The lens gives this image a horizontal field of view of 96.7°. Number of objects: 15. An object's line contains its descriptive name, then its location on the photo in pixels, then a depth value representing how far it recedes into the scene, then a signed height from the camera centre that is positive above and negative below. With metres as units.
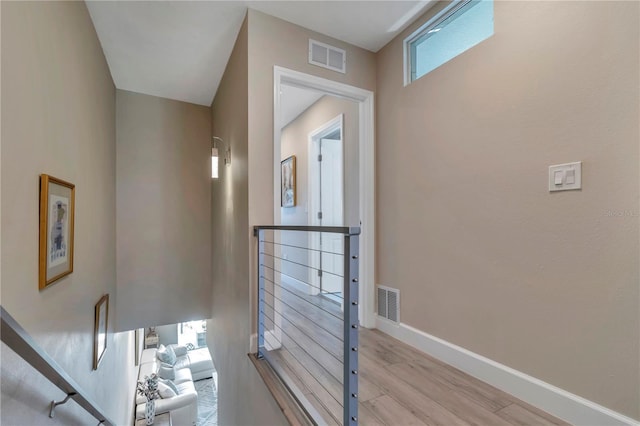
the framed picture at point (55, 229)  1.48 -0.08
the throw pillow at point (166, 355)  7.06 -3.52
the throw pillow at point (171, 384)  5.99 -3.64
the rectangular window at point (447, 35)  1.88 +1.33
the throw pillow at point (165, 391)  5.55 -3.46
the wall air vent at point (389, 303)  2.44 -0.78
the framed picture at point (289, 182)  4.62 +0.57
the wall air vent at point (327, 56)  2.47 +1.42
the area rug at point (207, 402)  6.25 -4.53
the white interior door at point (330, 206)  3.95 +0.13
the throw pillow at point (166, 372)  6.60 -3.67
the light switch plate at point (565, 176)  1.40 +0.20
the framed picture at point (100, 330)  2.50 -1.08
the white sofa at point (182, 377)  5.42 -3.83
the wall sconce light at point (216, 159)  2.99 +0.61
